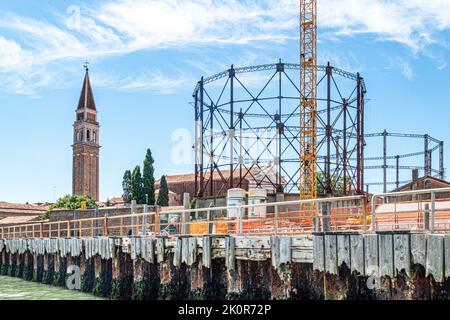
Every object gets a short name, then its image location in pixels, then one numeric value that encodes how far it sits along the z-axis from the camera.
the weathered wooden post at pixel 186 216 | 22.73
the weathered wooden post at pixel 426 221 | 13.07
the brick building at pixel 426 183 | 51.67
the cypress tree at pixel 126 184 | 109.82
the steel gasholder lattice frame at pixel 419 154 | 85.31
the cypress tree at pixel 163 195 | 95.62
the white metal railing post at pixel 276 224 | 16.71
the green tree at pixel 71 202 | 105.81
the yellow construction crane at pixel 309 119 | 68.56
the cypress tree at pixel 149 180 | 91.88
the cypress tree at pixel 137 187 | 90.88
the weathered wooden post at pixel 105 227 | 29.05
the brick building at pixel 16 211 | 102.15
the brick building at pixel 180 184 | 116.54
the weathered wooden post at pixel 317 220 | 15.28
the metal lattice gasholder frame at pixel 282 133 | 65.00
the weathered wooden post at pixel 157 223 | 23.90
